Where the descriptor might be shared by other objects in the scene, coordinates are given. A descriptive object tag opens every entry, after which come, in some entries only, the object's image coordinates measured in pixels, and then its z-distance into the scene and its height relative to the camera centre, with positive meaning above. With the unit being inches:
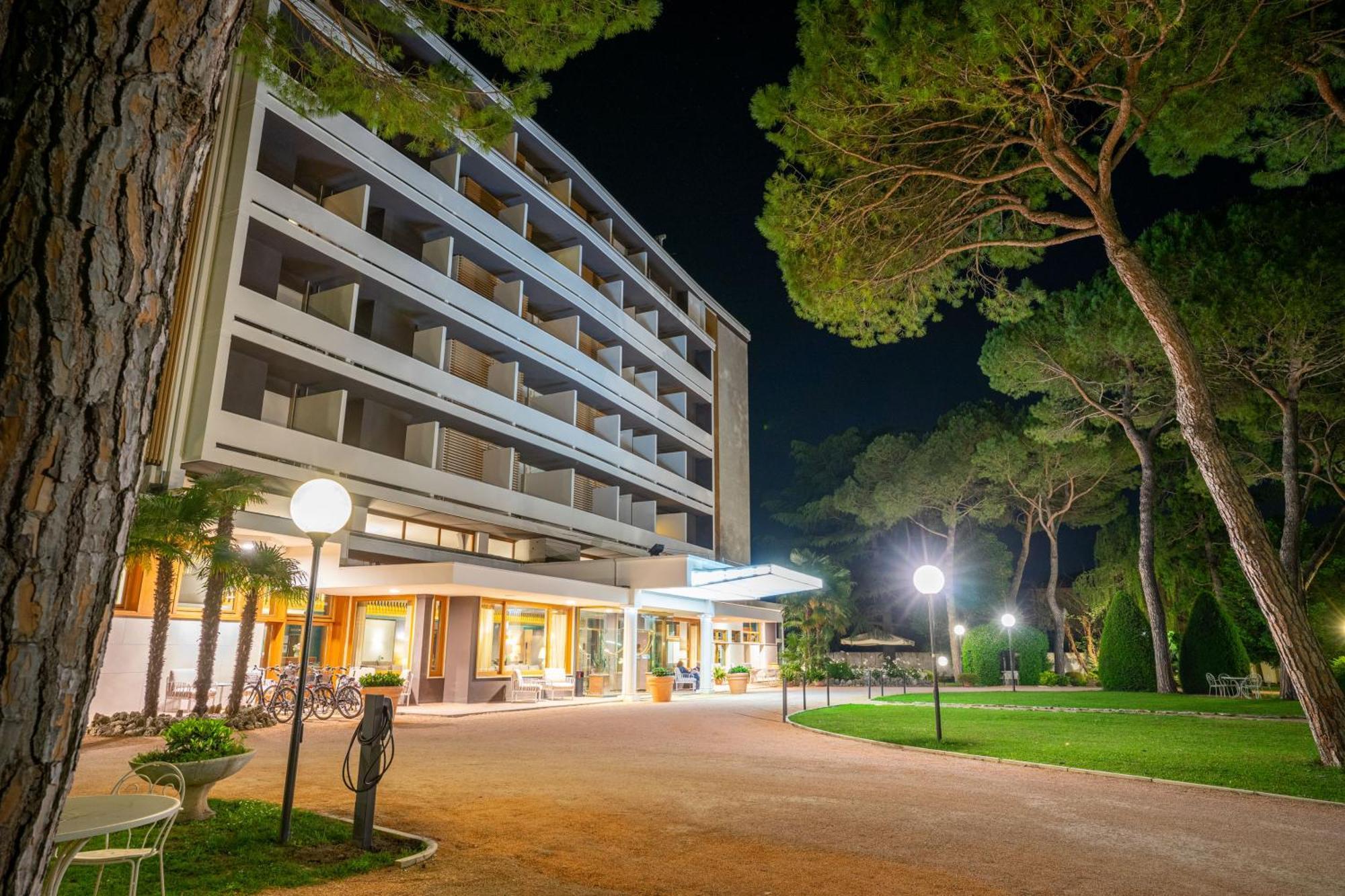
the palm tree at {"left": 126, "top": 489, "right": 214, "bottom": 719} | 450.9 +58.3
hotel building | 662.5 +248.5
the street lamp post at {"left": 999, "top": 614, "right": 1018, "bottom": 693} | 1202.0 +32.7
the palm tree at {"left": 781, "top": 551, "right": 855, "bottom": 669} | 1232.8 +62.1
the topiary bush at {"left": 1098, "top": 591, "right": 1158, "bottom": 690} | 1003.3 -8.4
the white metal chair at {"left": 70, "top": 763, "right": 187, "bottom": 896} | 152.8 -41.6
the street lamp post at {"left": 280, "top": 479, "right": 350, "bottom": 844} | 257.8 +41.8
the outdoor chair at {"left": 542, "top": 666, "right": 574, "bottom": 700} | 897.5 -46.2
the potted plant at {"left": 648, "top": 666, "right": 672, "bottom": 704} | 891.4 -49.9
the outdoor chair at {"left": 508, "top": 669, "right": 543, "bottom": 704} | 847.7 -48.6
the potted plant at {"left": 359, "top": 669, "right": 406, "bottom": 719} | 629.4 -33.5
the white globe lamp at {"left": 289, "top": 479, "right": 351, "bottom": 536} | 258.1 +42.7
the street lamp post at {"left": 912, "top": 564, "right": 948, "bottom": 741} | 500.1 +39.3
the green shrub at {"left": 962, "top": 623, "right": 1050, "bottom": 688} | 1224.8 -14.7
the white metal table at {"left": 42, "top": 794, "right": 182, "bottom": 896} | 133.0 -31.8
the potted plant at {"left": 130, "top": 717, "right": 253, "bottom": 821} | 245.5 -36.0
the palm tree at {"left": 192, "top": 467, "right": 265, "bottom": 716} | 497.4 +57.6
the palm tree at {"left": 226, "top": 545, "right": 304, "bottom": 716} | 498.6 +38.0
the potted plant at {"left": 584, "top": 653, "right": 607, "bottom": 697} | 953.5 -49.5
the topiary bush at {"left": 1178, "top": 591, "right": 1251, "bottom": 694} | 924.6 -5.1
